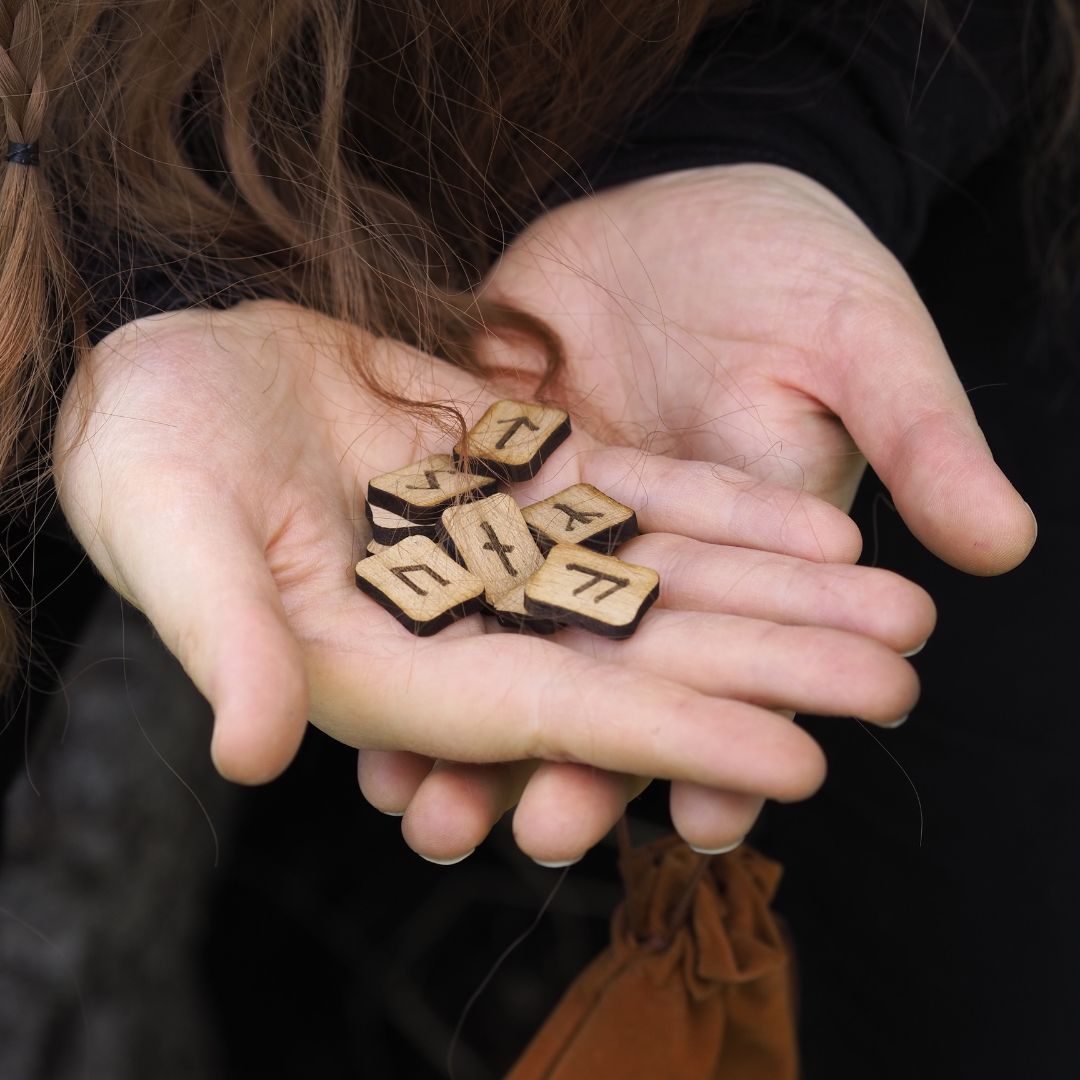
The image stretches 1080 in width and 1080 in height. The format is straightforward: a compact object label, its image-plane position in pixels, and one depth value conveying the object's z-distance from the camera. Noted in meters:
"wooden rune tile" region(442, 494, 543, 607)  0.78
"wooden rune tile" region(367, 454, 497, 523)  0.78
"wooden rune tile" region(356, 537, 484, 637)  0.75
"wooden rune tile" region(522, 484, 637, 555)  0.77
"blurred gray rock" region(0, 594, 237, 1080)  0.86
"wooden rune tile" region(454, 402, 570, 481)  0.80
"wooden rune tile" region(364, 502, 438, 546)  0.78
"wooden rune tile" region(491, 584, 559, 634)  0.76
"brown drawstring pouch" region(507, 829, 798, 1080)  0.79
